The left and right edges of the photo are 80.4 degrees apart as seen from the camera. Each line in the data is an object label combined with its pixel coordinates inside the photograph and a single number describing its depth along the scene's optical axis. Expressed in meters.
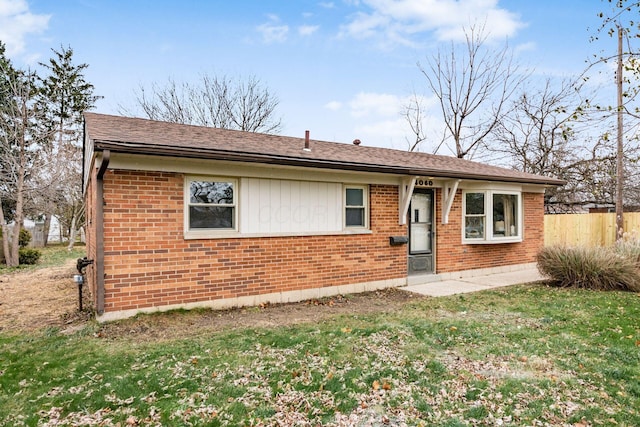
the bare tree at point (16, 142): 14.04
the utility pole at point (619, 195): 11.72
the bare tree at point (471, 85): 21.11
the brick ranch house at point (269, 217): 5.84
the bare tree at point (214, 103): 23.86
